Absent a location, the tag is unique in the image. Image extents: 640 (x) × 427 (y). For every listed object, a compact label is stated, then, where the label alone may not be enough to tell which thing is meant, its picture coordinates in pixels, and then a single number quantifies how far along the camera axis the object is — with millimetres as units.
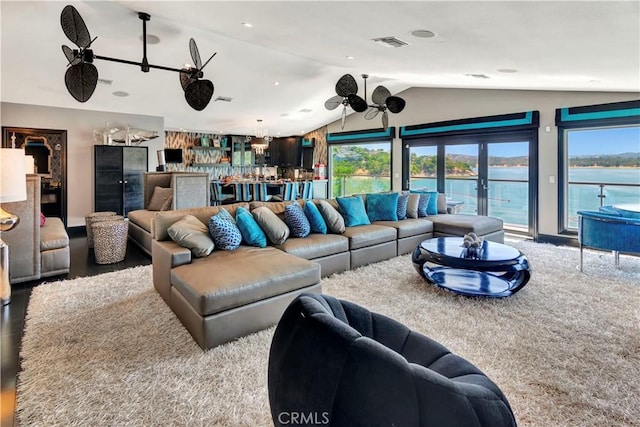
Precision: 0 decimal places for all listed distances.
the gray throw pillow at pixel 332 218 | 4625
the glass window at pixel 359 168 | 10031
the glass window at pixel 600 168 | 5789
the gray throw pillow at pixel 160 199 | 6266
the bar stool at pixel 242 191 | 9930
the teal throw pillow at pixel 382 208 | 5533
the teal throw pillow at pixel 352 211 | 5027
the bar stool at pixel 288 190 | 9945
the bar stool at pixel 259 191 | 10055
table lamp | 2570
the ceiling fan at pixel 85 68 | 3332
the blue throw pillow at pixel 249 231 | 3791
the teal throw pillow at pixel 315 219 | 4504
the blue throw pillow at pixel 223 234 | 3553
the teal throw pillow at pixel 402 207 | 5770
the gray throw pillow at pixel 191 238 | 3309
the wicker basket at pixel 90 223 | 5547
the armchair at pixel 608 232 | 4062
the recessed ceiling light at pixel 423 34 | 3698
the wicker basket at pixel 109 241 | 4859
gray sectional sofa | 2582
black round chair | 1038
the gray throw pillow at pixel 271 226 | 3912
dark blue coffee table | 3453
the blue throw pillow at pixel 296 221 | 4258
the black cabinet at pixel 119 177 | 7750
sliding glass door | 7023
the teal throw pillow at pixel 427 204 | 6133
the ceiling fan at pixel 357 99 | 6079
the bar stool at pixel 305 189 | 10469
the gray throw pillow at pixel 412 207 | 5969
